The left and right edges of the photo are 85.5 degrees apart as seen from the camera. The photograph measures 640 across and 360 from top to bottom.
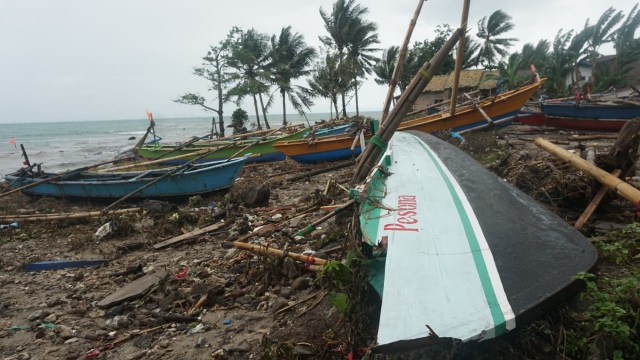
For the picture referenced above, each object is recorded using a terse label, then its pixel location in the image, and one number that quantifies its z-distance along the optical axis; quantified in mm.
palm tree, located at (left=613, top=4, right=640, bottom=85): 25641
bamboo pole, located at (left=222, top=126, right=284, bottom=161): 12891
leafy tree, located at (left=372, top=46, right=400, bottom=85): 31328
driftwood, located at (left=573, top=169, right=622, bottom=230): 3919
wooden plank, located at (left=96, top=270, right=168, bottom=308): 4449
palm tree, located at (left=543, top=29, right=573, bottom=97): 26255
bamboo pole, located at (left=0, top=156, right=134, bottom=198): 8950
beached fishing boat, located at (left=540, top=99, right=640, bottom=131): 11256
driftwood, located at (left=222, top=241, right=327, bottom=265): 3904
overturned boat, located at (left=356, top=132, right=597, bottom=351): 1896
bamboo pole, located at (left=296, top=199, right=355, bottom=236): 4348
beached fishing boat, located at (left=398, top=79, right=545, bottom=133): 12164
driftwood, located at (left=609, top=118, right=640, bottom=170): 3967
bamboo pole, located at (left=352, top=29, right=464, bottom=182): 4066
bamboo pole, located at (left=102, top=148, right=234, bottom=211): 8267
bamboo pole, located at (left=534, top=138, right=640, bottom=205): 3479
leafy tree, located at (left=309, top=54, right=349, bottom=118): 25672
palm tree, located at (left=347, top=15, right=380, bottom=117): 27656
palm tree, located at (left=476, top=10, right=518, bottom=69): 32719
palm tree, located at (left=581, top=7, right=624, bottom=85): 26172
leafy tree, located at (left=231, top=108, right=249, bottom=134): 24688
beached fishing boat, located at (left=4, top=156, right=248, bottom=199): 8773
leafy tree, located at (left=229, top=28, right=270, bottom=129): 23938
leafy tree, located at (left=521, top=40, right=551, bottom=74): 31262
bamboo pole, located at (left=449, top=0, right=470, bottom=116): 4388
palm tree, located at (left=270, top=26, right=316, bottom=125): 27344
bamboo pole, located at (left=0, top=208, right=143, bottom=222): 7911
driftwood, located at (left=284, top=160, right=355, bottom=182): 10570
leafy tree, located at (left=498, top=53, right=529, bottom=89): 24734
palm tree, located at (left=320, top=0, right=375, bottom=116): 27672
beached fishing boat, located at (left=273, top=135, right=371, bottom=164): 12133
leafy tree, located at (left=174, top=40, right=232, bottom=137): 23642
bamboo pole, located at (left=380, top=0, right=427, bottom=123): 4707
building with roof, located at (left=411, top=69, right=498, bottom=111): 27281
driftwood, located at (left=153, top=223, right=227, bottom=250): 6195
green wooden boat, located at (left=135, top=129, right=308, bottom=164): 13883
